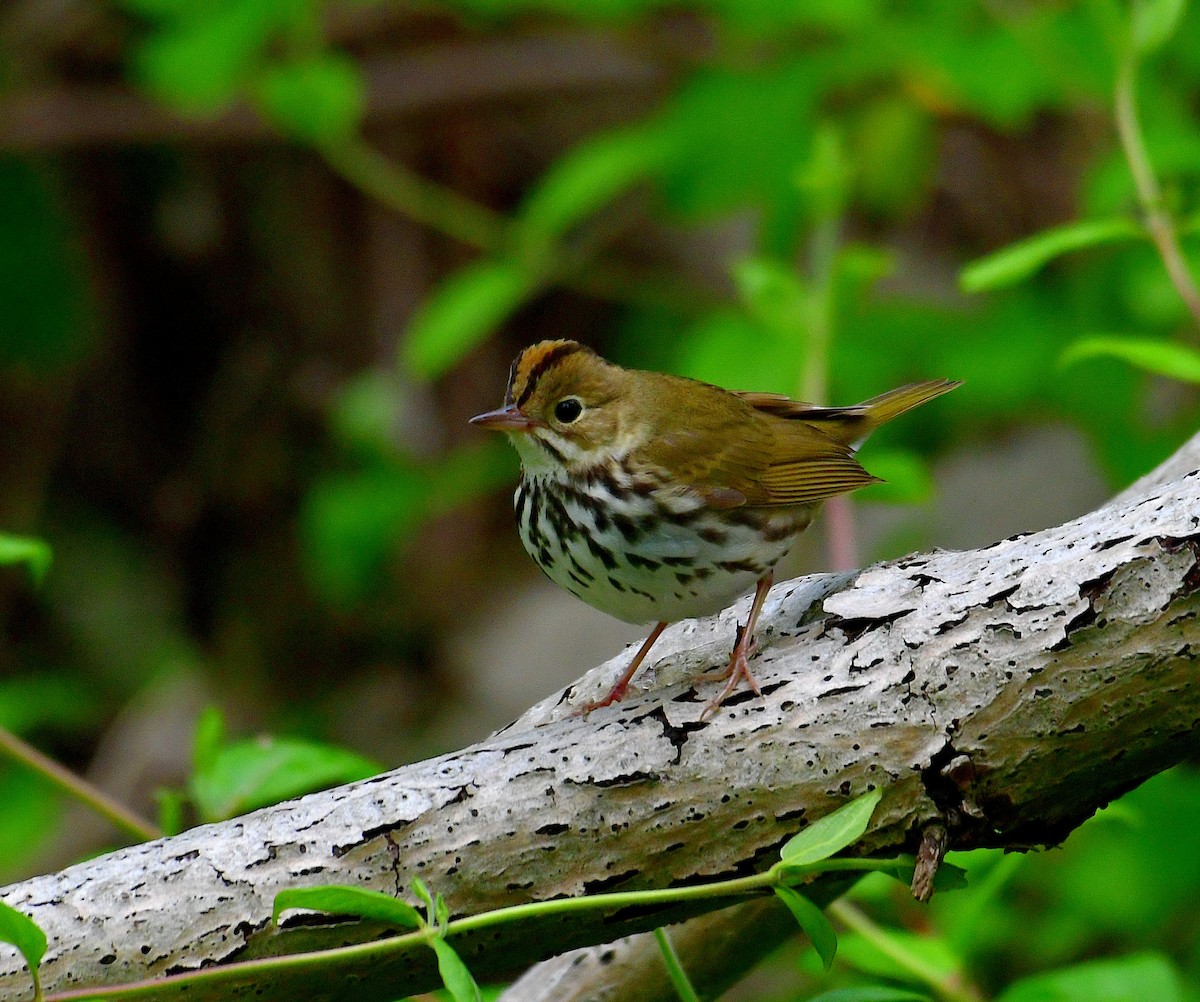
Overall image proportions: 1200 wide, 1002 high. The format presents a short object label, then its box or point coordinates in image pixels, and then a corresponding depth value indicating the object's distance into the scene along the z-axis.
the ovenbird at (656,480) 4.62
